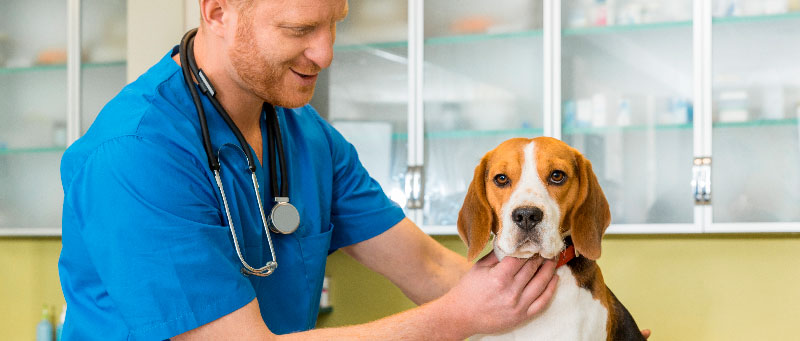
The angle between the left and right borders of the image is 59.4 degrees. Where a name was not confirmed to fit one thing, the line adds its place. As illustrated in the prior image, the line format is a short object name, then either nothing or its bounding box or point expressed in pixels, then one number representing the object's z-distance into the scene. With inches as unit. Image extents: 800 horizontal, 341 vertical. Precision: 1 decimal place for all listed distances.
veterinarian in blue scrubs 46.6
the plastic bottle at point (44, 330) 130.4
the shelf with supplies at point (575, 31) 97.7
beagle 53.4
